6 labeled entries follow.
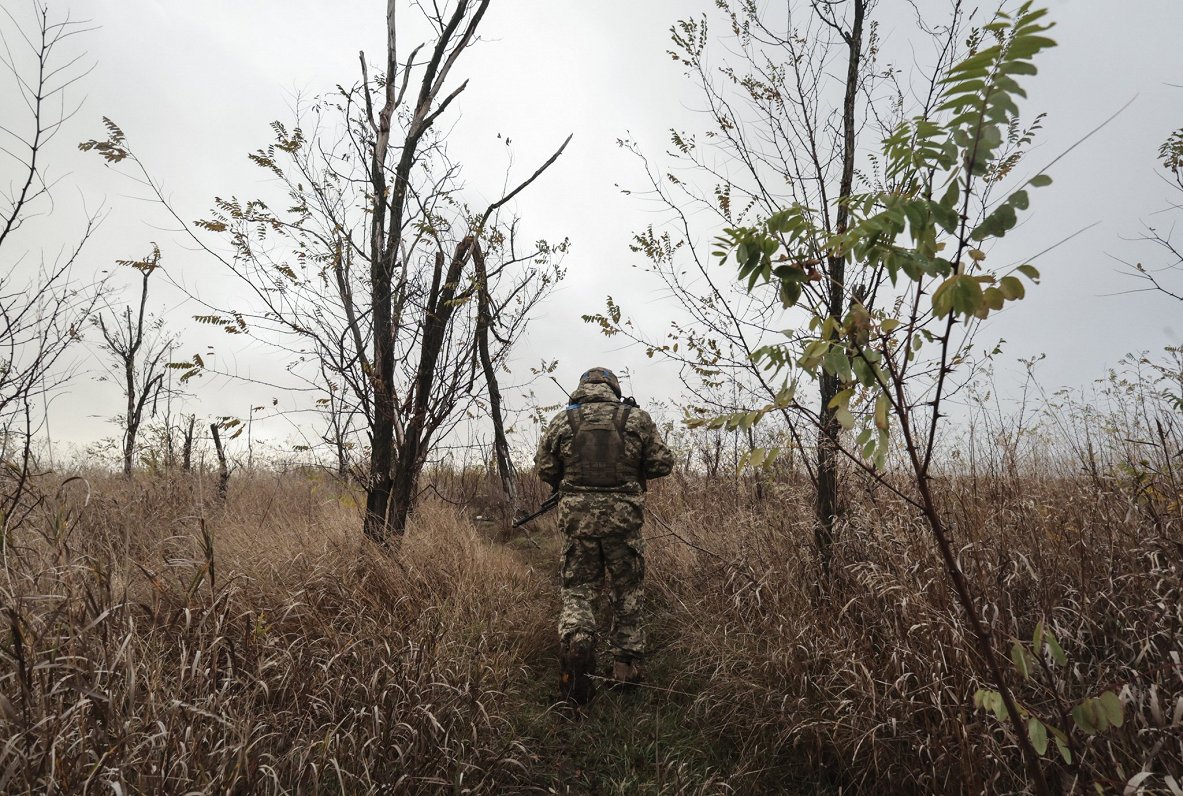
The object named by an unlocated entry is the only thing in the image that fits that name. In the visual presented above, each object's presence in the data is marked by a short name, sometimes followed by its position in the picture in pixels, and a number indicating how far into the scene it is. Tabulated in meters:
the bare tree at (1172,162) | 3.76
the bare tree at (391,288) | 4.75
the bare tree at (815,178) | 3.65
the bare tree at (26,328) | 3.47
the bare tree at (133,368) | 9.52
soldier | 4.34
